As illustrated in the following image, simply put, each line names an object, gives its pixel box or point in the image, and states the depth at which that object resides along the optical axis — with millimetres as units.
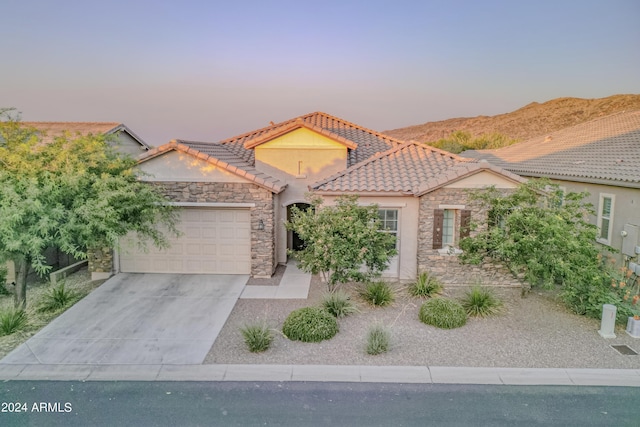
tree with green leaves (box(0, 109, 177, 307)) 8547
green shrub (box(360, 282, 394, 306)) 11219
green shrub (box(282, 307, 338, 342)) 8930
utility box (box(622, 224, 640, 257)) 11961
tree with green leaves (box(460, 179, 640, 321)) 10047
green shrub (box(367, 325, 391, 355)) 8344
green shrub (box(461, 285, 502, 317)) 10492
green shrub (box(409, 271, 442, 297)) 11969
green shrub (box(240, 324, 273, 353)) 8414
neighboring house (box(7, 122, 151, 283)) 21228
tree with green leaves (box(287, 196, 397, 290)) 10742
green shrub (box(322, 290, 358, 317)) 10367
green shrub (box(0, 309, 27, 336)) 9188
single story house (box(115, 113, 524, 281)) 12891
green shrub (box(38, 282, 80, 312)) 10797
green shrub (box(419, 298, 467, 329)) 9727
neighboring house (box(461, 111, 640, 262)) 12523
